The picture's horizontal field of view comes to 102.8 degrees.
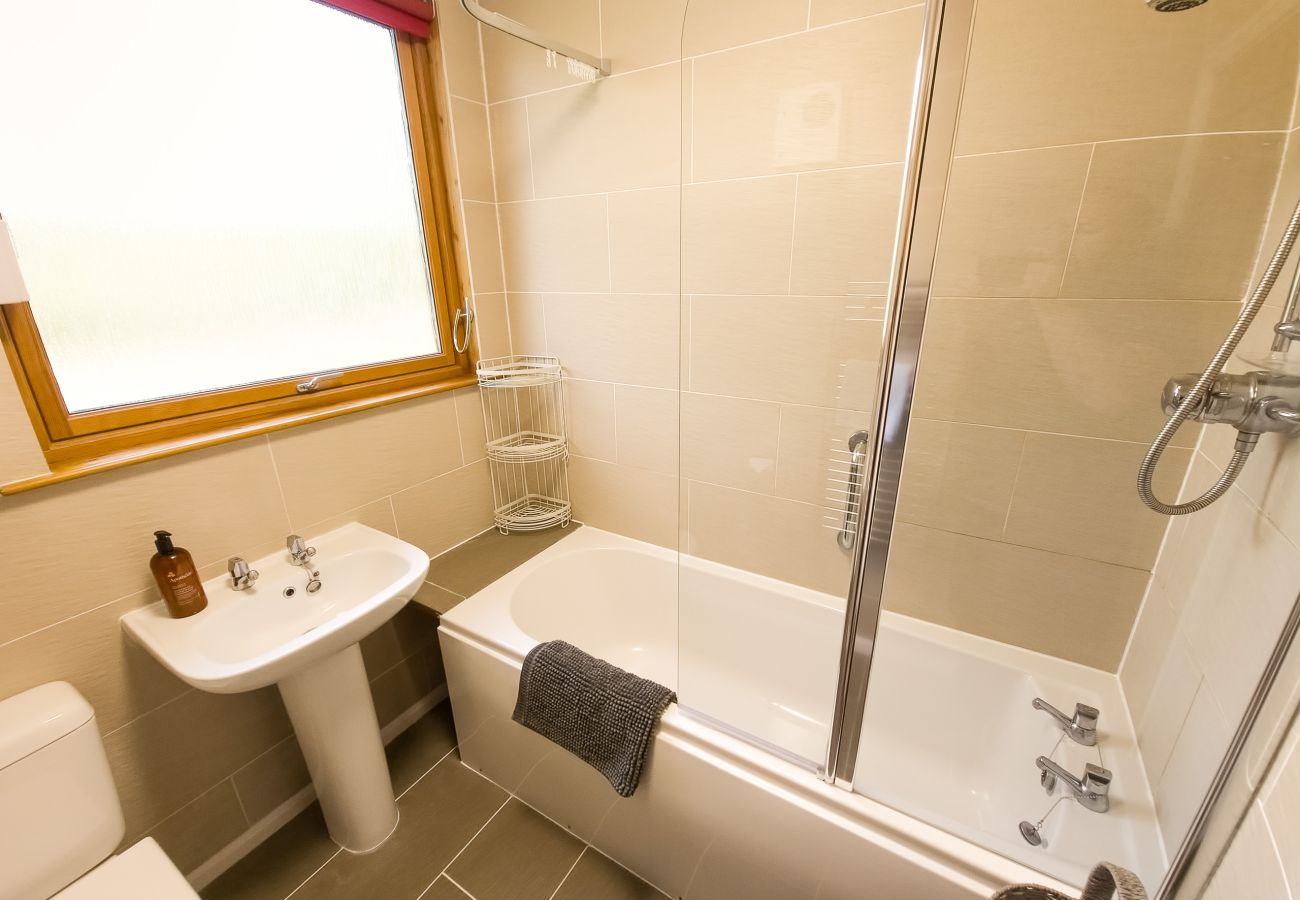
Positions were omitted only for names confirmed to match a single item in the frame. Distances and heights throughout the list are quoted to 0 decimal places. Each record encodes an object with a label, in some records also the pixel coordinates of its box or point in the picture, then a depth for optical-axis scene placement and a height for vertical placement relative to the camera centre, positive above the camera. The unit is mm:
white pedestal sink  994 -726
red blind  1317 +687
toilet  816 -834
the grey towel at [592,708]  1101 -904
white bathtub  913 -979
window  971 +155
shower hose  745 -188
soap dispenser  1061 -578
